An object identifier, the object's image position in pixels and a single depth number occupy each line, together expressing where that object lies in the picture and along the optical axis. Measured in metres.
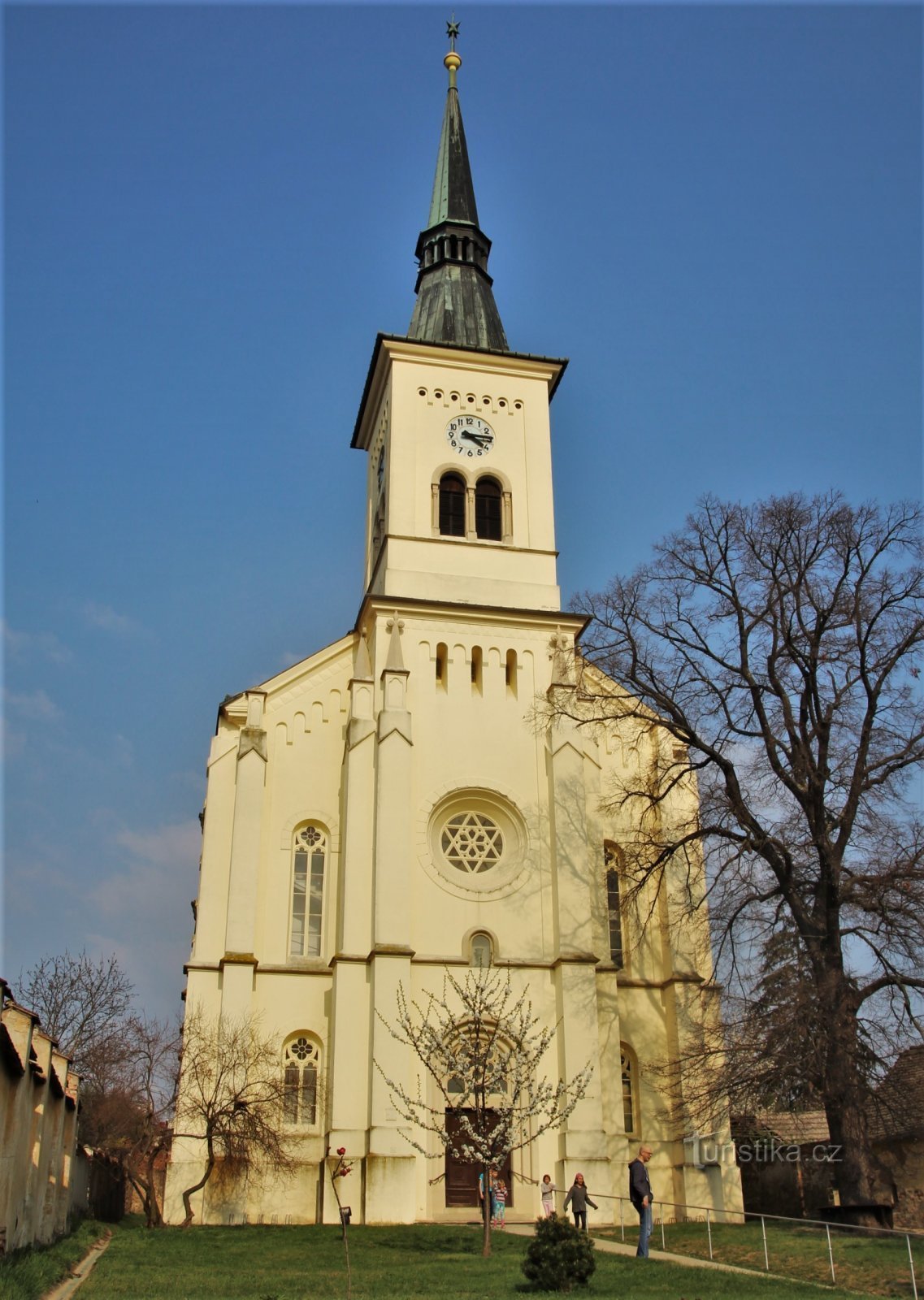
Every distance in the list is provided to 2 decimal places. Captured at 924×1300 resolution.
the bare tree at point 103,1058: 38.88
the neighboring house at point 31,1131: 15.39
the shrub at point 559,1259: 14.27
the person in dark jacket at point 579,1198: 20.16
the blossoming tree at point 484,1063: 19.73
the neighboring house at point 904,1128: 21.50
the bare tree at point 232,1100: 25.48
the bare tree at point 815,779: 21.34
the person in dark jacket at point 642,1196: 18.97
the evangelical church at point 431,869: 26.47
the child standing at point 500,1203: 23.21
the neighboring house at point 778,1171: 30.22
